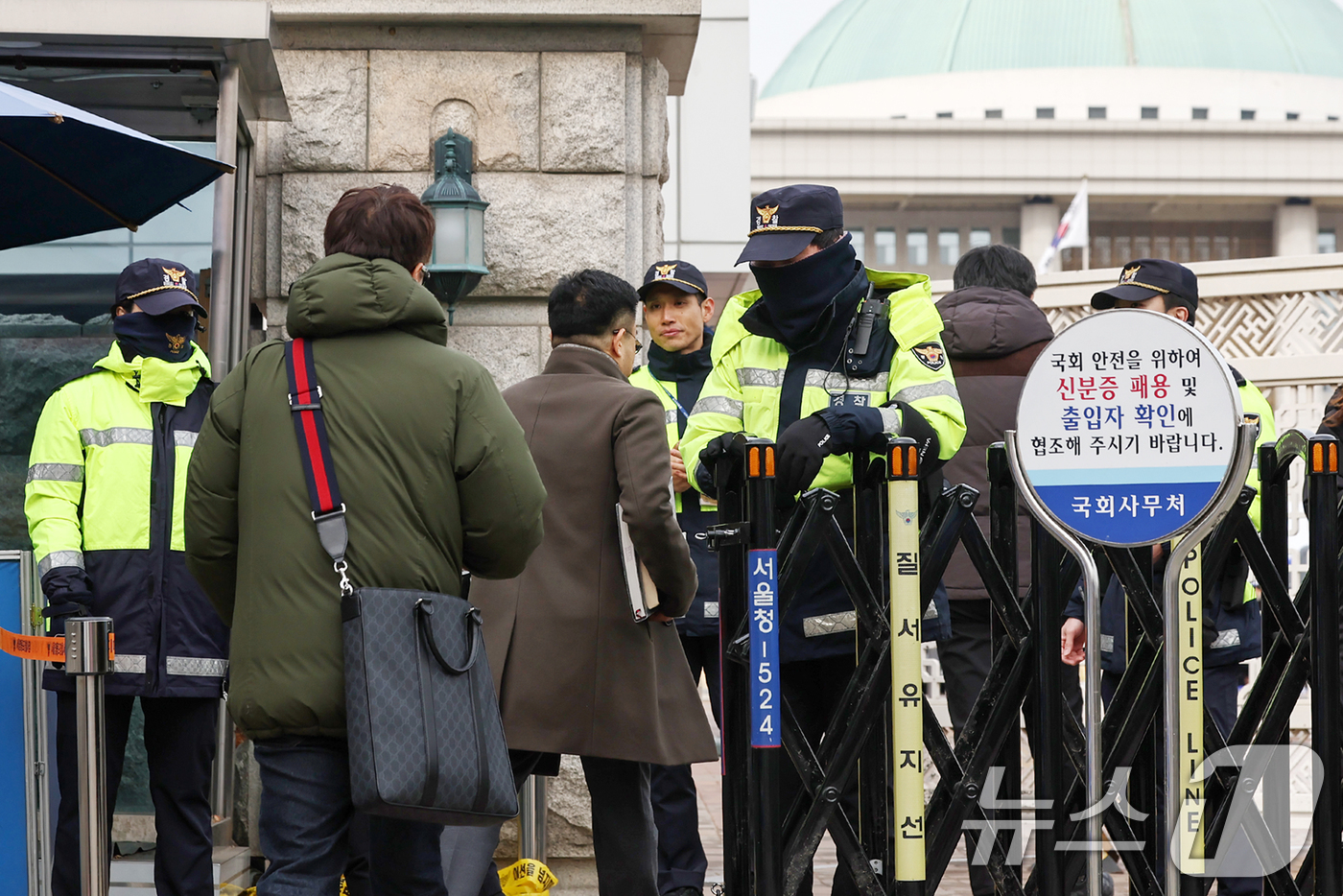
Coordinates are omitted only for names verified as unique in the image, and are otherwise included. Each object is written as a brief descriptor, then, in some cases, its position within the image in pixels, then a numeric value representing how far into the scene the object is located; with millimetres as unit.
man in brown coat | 8523
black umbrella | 8727
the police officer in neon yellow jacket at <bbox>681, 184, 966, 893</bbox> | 8297
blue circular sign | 7328
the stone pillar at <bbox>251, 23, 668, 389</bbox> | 12586
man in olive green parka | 6918
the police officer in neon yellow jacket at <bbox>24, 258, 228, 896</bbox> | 9750
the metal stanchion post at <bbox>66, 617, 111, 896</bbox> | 8453
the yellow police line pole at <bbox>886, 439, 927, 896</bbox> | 7770
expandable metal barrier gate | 7941
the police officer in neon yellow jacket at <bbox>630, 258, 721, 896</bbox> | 10609
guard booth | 11453
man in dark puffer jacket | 10820
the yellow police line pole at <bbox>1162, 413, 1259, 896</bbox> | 7215
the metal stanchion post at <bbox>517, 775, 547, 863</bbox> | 11000
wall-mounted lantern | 12086
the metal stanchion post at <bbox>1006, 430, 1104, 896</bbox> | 7980
